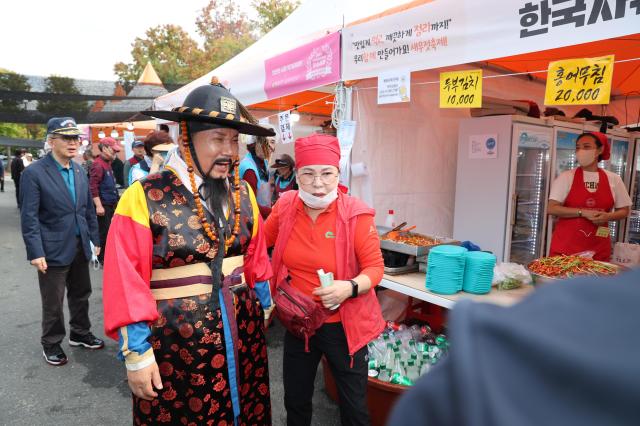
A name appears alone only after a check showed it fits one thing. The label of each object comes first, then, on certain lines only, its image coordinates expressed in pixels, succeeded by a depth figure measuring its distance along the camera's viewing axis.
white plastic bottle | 4.05
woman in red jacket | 2.16
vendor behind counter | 3.98
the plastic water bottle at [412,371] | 2.89
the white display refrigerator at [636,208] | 6.39
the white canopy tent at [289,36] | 3.69
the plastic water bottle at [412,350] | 3.06
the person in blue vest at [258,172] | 4.44
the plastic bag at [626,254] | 3.80
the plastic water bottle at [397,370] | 2.81
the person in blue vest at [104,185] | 6.33
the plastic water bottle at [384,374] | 2.80
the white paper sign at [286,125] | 4.48
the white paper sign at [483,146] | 4.65
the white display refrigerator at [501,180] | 4.59
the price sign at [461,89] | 2.72
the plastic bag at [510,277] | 2.94
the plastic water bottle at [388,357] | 2.93
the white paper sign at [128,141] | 9.79
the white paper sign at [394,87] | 3.03
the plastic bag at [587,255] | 3.21
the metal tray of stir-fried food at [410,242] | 3.17
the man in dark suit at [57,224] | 3.40
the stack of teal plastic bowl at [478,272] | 2.71
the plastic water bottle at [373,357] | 2.89
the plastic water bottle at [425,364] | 2.94
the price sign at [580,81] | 2.17
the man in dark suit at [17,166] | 13.72
